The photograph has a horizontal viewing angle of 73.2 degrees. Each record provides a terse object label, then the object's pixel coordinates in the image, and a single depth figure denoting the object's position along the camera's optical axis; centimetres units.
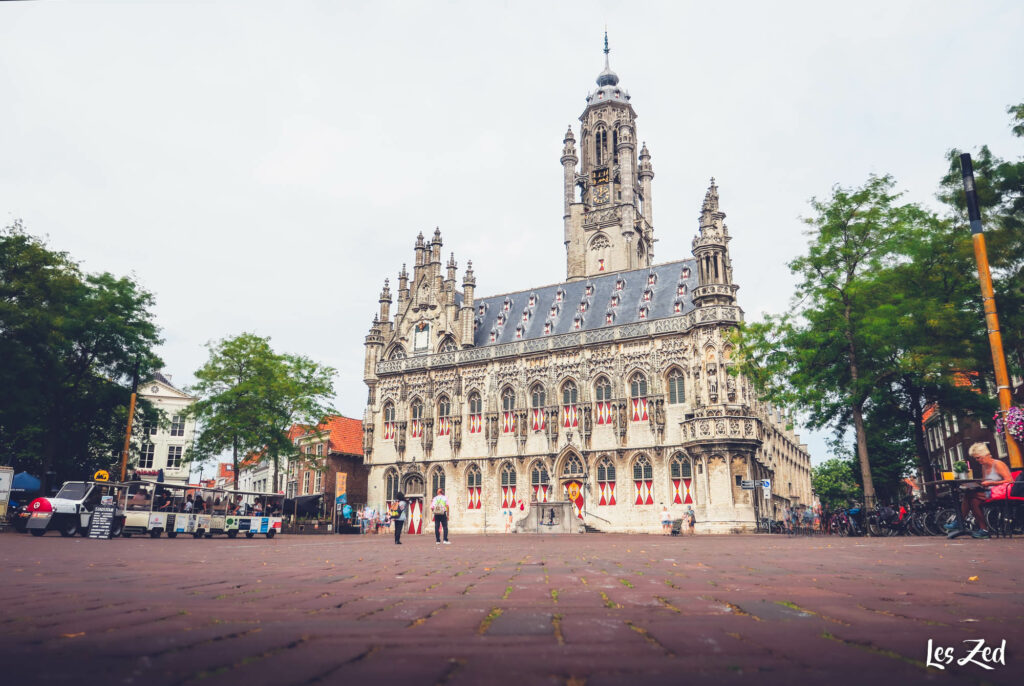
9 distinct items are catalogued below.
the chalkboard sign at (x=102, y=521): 2069
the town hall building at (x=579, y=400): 3600
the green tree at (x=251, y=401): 3575
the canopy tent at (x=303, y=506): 4229
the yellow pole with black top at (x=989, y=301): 1536
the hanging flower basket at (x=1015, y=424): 1463
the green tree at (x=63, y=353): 2788
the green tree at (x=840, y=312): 2428
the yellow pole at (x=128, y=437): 2884
